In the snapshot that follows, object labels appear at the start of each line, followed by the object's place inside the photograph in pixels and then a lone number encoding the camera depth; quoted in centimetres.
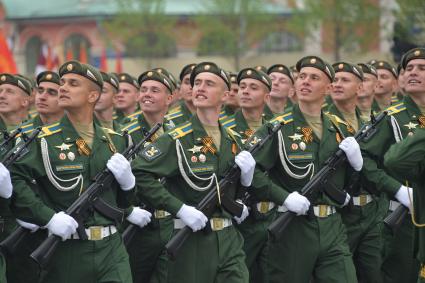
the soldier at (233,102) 2438
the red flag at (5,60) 3025
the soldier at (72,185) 1410
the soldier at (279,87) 2404
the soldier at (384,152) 1738
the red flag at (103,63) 4683
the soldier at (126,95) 2578
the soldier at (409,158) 1299
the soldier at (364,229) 1879
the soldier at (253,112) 1944
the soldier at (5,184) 1354
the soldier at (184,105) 2238
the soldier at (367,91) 2276
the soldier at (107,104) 2224
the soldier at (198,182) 1520
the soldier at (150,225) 1848
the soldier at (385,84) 2509
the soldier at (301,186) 1637
